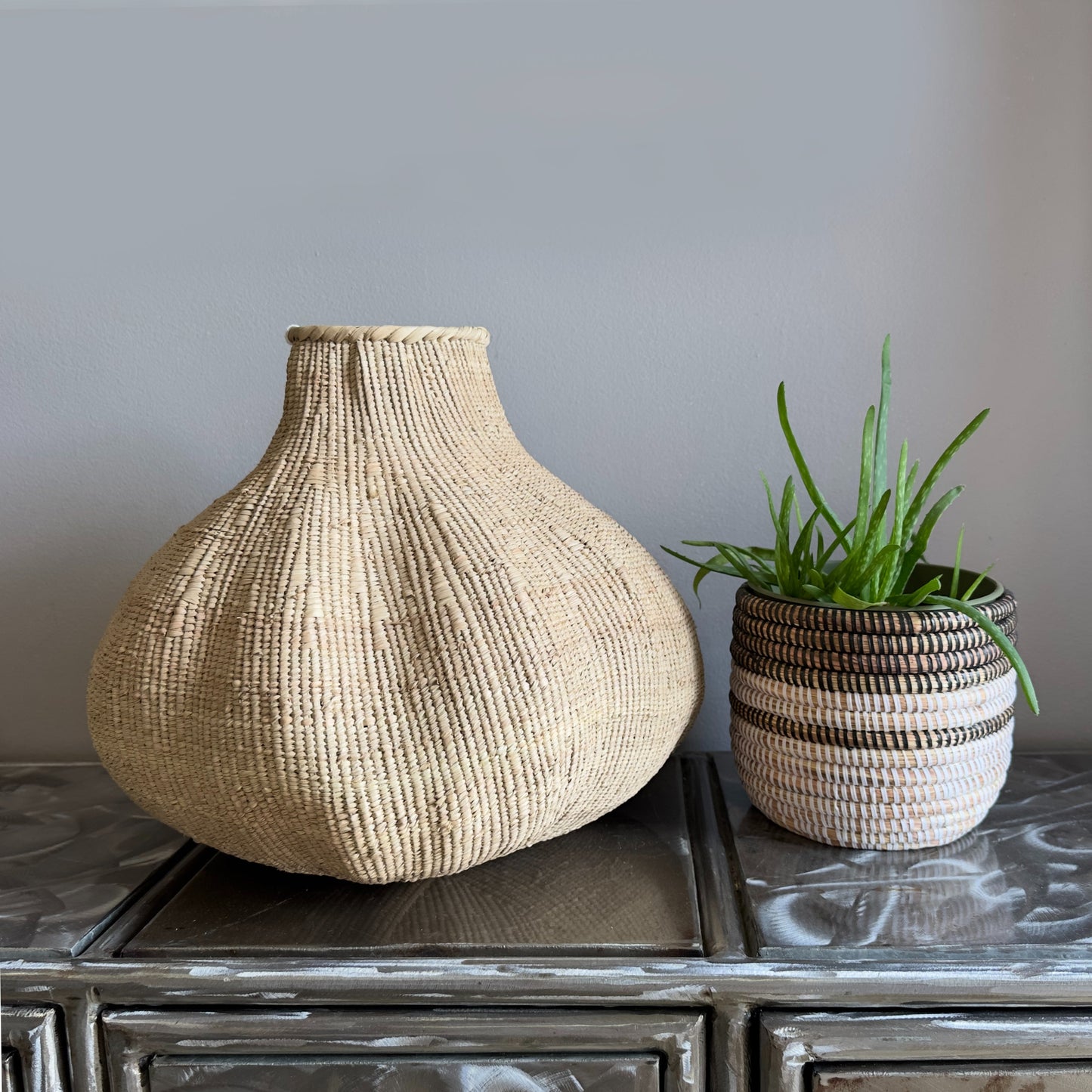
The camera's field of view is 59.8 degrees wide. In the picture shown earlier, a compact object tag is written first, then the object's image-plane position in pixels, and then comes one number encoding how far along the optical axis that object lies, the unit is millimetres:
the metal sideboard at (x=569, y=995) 485
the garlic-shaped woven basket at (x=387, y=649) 501
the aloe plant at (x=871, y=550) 592
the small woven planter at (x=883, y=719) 576
